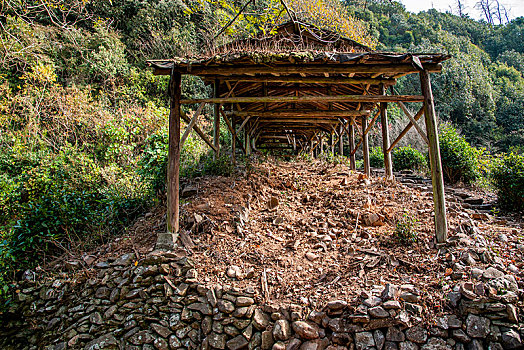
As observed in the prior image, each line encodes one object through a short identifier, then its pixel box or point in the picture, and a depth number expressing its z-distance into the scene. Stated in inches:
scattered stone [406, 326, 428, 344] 141.4
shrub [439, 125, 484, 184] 367.9
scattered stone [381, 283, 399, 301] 154.2
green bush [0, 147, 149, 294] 229.9
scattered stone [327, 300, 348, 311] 155.6
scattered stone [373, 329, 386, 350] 143.9
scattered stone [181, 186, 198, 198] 269.9
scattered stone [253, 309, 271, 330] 161.5
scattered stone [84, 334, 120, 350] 170.1
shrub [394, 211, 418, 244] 199.0
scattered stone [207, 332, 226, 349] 162.7
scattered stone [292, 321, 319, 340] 151.6
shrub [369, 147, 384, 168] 605.9
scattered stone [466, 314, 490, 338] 137.6
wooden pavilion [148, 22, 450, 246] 213.0
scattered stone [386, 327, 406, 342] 143.9
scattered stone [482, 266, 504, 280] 154.0
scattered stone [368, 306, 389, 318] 149.0
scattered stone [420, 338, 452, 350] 137.9
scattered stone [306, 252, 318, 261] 199.7
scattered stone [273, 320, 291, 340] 155.0
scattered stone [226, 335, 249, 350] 160.1
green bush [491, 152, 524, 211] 273.3
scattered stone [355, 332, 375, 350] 144.6
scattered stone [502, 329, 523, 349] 130.9
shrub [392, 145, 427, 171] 489.7
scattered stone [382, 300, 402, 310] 149.9
